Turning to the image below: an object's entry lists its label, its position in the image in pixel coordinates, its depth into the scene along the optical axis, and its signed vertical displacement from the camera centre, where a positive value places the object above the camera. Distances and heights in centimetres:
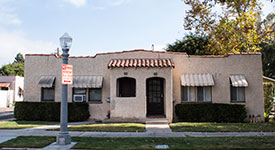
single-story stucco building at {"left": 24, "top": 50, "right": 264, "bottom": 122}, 1412 +54
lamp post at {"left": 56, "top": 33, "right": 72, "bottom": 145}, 839 -65
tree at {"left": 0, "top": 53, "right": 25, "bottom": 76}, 5587 +500
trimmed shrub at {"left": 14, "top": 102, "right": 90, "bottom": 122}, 1470 -120
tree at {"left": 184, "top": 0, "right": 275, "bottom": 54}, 1978 +532
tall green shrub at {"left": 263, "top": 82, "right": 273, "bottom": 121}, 1567 -34
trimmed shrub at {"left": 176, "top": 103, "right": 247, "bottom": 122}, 1409 -126
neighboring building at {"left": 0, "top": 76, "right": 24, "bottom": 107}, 3023 +15
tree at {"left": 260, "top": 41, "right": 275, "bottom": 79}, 3212 +455
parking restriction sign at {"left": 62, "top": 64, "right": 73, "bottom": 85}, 844 +58
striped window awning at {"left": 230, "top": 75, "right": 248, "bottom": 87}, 1439 +52
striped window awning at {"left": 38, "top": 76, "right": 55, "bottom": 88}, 1501 +60
